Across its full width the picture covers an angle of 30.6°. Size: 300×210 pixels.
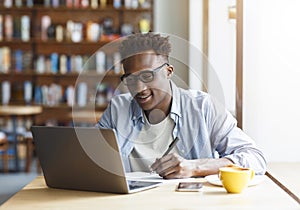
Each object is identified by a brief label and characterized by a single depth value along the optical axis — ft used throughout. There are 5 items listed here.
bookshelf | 20.85
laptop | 4.63
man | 5.72
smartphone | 4.97
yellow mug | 4.83
